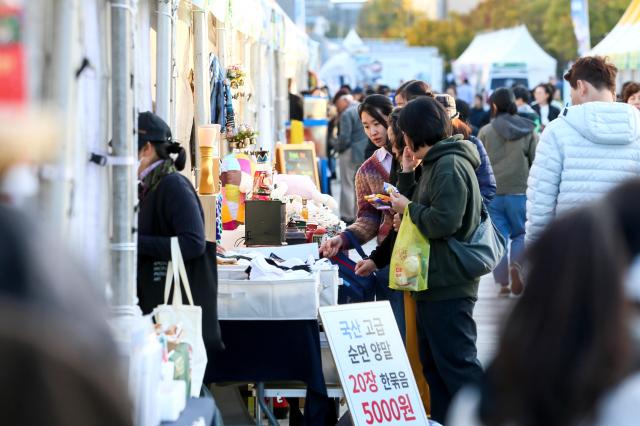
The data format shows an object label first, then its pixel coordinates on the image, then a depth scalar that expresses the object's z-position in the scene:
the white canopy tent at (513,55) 56.65
